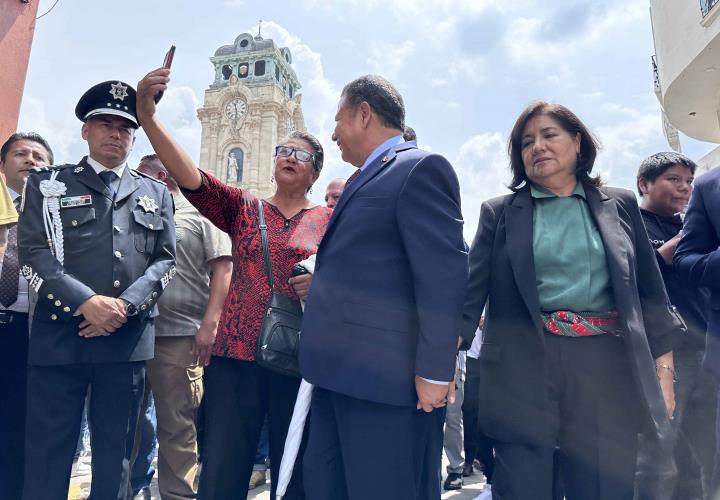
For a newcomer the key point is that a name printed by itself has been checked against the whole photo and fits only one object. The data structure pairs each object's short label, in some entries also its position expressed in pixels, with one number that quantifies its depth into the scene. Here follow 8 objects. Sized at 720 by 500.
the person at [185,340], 3.20
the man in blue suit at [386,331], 1.77
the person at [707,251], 2.35
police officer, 2.41
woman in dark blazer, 2.04
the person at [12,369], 2.89
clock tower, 42.44
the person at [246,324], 2.48
